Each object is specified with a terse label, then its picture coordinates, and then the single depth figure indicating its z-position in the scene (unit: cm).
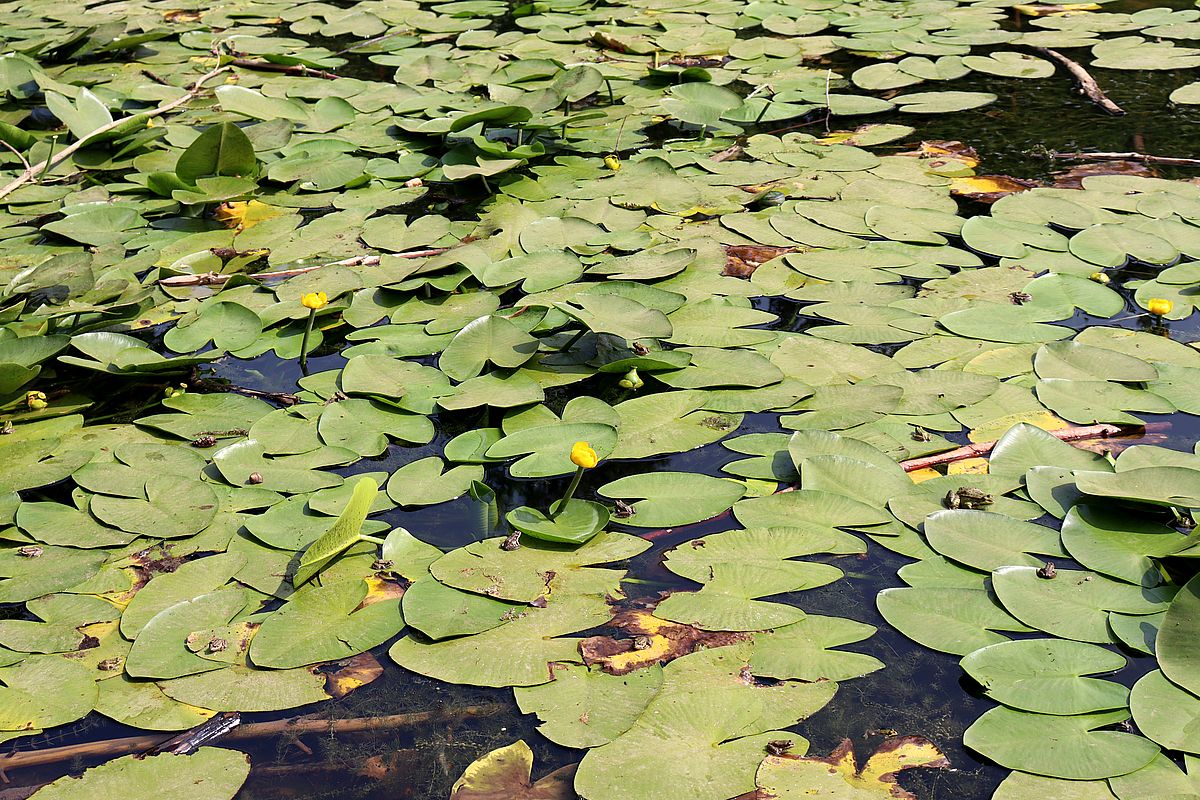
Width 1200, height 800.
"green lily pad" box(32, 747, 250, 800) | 363
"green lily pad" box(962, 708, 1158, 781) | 358
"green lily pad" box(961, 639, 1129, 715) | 366
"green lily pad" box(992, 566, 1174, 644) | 375
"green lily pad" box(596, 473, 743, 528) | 399
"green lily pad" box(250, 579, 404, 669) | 380
